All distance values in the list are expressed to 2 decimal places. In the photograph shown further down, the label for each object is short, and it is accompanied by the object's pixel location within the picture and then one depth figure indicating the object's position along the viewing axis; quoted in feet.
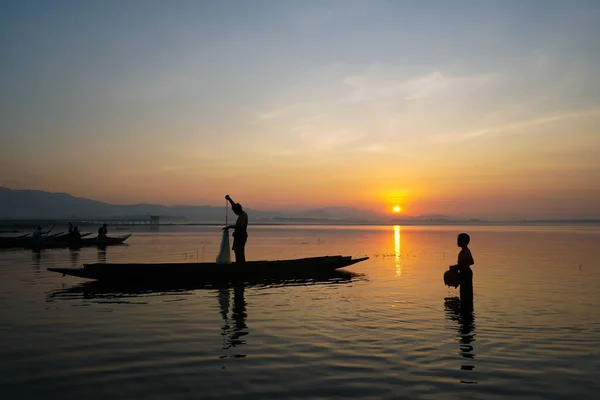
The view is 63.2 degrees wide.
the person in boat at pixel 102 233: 164.96
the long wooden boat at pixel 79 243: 147.73
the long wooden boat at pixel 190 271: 65.87
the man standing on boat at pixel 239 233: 66.89
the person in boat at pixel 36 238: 137.18
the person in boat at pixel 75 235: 151.74
